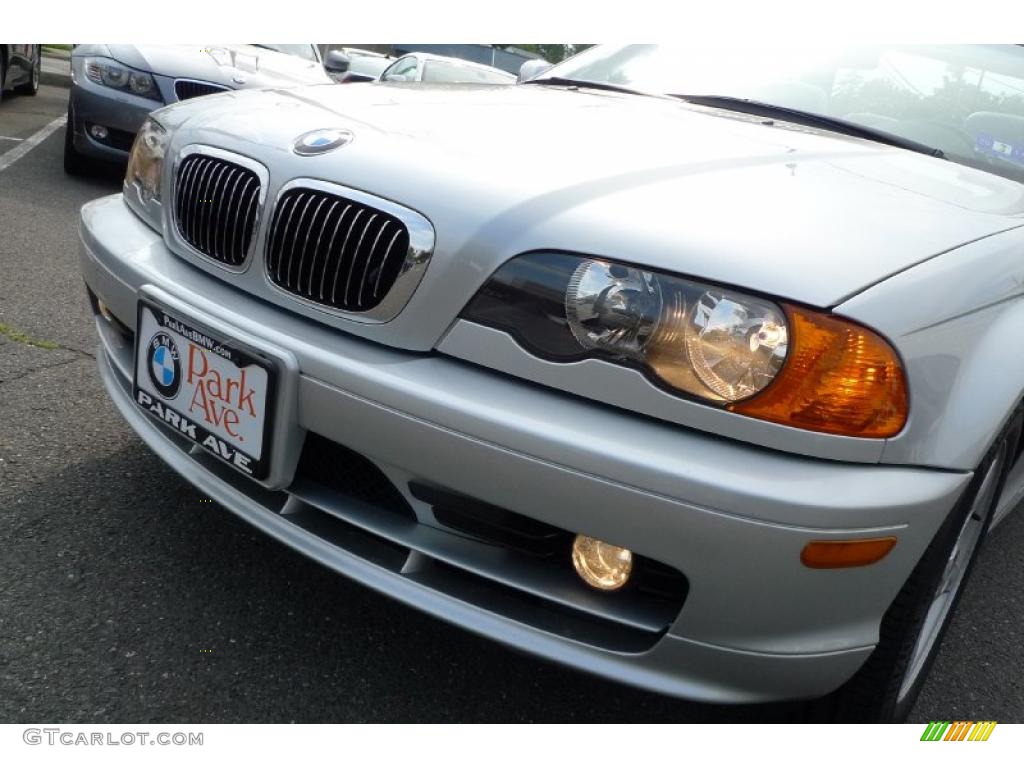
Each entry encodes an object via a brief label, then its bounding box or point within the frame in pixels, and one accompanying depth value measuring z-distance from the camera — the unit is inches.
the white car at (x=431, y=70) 333.4
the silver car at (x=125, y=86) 223.5
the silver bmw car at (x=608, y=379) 56.9
